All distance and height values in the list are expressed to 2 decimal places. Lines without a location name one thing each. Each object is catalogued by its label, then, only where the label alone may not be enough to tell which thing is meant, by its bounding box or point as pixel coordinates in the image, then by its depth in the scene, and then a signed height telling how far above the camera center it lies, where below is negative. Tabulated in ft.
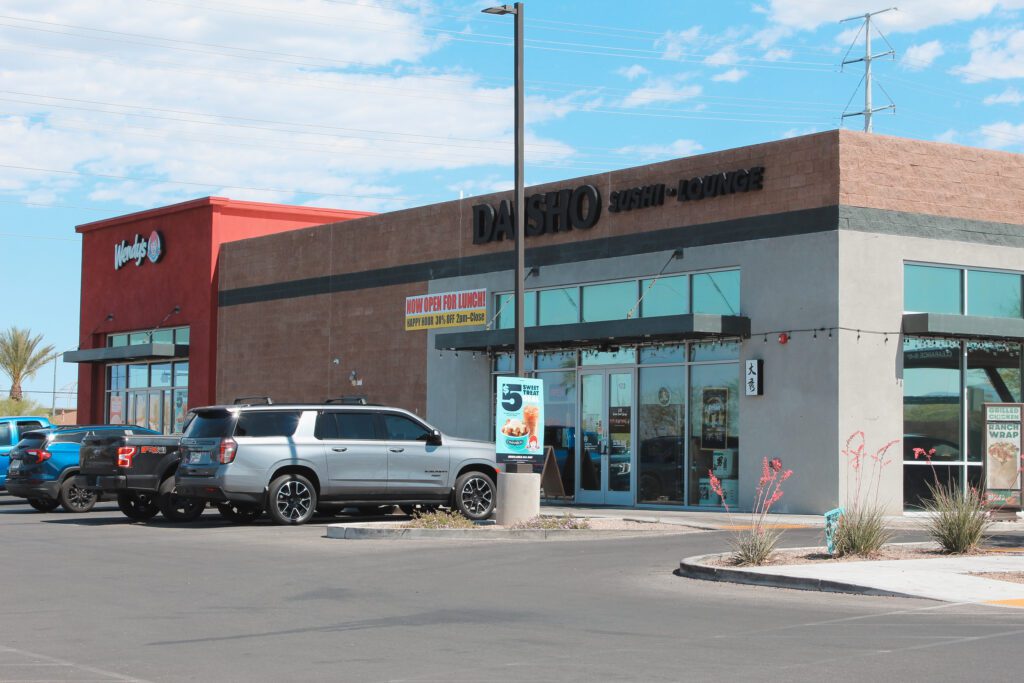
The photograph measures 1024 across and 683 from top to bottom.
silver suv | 67.36 -1.03
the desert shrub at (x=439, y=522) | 62.69 -3.73
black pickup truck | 71.10 -1.57
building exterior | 74.64 +7.71
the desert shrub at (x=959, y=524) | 51.72 -2.90
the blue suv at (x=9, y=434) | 95.76 +0.24
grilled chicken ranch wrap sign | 75.66 +0.09
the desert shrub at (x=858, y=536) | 49.88 -3.28
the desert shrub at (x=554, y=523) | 63.36 -3.78
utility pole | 181.78 +49.51
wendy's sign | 133.39 +19.33
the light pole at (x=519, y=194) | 65.67 +12.54
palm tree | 192.34 +11.60
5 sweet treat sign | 65.57 +1.17
